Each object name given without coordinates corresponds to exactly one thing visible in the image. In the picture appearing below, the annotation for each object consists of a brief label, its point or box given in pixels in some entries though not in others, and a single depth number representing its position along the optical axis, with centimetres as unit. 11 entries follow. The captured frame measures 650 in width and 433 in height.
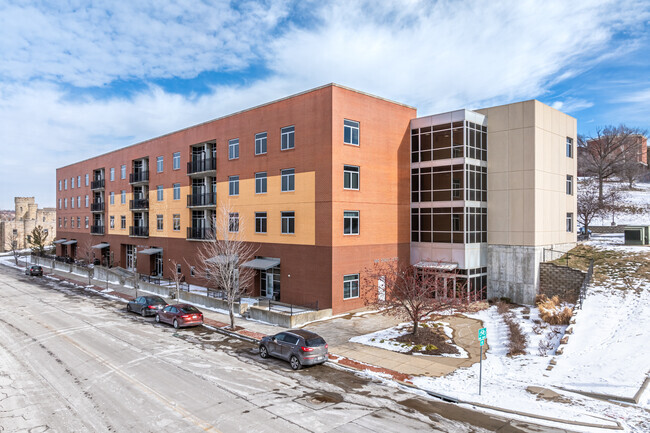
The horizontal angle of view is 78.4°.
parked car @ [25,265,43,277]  5033
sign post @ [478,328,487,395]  1432
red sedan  2433
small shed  3403
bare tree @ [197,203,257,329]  2577
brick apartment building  2747
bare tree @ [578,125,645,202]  5842
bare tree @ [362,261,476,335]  2023
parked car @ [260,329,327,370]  1691
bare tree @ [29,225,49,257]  6669
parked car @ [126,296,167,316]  2767
